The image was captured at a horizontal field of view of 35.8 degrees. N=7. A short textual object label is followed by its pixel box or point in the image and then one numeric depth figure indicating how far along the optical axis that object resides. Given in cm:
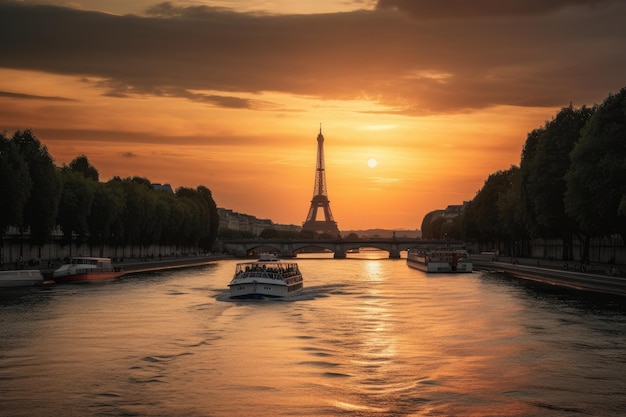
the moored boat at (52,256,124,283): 10888
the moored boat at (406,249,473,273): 14938
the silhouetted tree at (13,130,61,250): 11088
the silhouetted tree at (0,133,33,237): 10075
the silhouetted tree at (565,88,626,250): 8731
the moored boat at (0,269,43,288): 9362
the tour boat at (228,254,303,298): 8419
